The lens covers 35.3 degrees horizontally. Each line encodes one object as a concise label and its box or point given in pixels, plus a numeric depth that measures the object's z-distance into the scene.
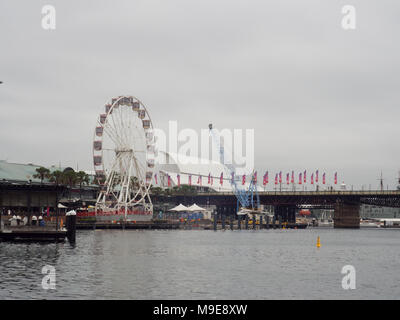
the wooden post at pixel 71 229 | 98.24
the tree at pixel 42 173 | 187.96
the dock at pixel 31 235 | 95.94
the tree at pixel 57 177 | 191.00
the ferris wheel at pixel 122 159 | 164.62
